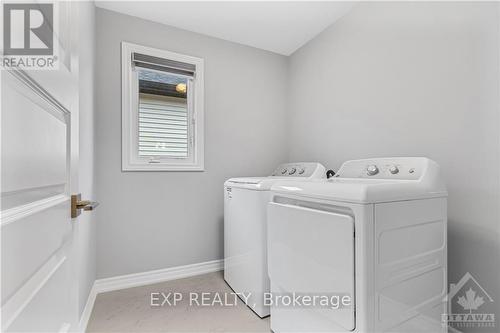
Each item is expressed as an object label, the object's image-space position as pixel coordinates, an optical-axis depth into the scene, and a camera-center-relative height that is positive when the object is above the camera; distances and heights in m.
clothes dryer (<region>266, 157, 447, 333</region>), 1.03 -0.40
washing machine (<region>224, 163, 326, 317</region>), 1.69 -0.52
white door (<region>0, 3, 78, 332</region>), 0.42 -0.06
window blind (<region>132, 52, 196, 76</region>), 2.21 +0.92
